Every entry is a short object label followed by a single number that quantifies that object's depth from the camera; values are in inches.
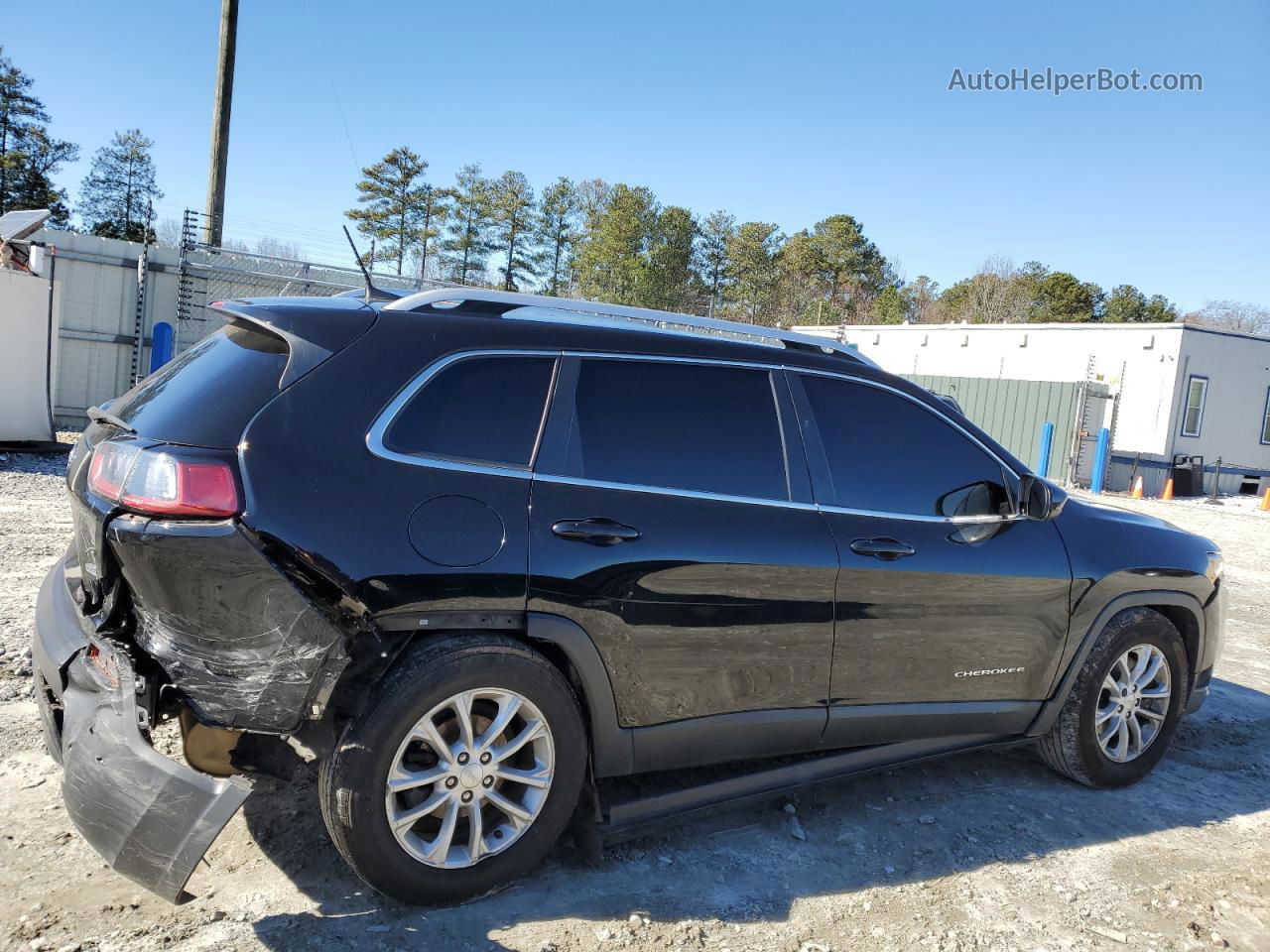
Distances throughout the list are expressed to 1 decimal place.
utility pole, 611.2
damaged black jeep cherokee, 102.5
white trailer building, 864.3
